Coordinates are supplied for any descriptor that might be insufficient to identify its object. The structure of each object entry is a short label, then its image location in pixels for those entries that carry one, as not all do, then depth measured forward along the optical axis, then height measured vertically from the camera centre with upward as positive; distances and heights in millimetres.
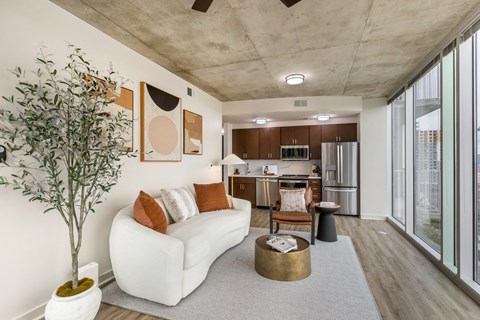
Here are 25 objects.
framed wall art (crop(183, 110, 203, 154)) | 4078 +503
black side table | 3754 -1064
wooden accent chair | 3576 -909
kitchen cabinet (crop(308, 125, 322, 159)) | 6359 +527
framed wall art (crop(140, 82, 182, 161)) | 3121 +527
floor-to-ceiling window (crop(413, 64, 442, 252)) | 3064 +13
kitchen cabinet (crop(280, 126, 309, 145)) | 6504 +713
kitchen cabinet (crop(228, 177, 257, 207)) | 6629 -816
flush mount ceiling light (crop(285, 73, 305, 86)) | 3829 +1373
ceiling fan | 1729 +1196
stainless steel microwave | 6461 +226
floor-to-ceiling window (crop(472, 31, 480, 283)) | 2285 +212
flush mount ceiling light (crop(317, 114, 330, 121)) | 5757 +1100
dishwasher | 6371 -862
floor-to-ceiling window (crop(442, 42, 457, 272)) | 2588 +34
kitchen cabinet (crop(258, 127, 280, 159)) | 6754 +507
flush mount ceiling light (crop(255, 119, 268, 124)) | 6273 +1076
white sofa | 2066 -943
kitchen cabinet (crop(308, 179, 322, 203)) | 5898 -745
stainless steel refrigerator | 5473 -384
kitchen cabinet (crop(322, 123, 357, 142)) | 6094 +742
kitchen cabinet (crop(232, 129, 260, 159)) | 6941 +525
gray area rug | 2016 -1340
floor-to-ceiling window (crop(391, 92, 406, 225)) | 4500 +38
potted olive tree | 1682 +132
